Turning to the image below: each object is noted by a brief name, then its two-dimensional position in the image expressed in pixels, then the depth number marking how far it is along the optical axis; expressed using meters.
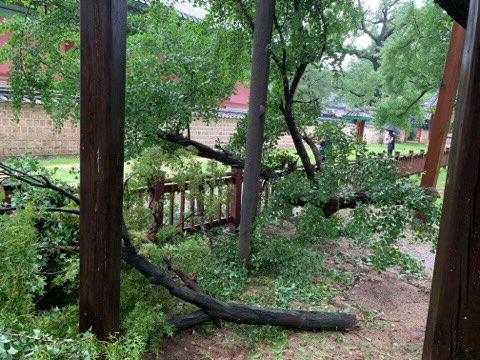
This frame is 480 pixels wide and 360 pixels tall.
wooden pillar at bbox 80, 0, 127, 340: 1.43
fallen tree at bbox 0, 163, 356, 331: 2.74
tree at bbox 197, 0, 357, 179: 4.12
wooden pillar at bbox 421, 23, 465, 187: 6.08
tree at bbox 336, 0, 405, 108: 21.61
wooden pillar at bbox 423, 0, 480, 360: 0.82
